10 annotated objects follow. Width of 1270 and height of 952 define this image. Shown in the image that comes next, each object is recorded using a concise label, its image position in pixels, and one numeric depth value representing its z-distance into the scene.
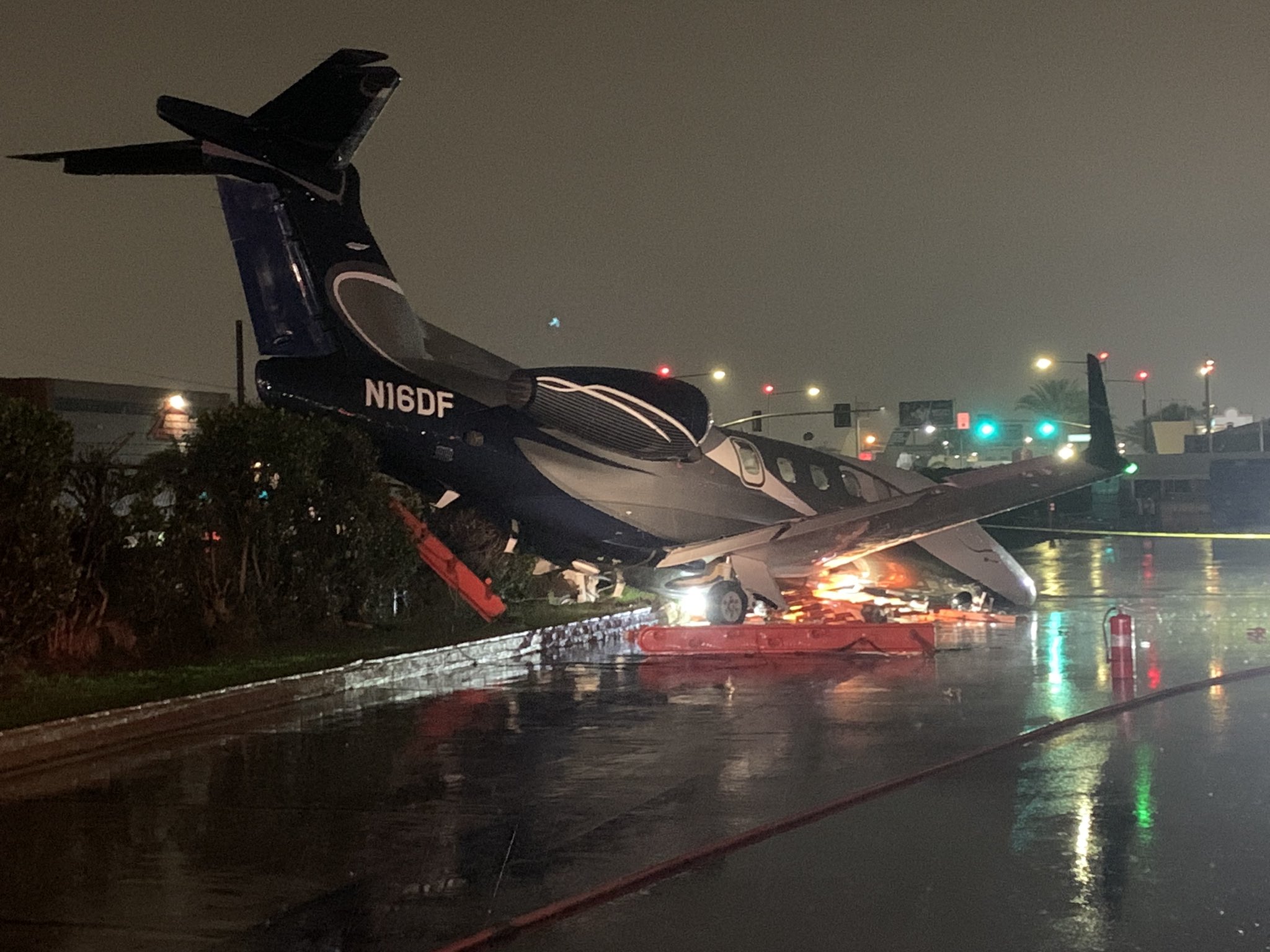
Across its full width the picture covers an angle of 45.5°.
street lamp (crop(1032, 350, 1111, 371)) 53.28
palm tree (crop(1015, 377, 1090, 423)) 133.62
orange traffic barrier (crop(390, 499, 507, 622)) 20.28
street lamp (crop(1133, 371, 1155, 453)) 122.22
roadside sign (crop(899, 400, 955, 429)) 98.44
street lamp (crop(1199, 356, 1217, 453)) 77.81
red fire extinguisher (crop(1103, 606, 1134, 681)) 15.32
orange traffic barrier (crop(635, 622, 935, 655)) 18.19
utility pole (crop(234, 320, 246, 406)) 42.24
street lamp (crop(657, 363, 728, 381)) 44.02
